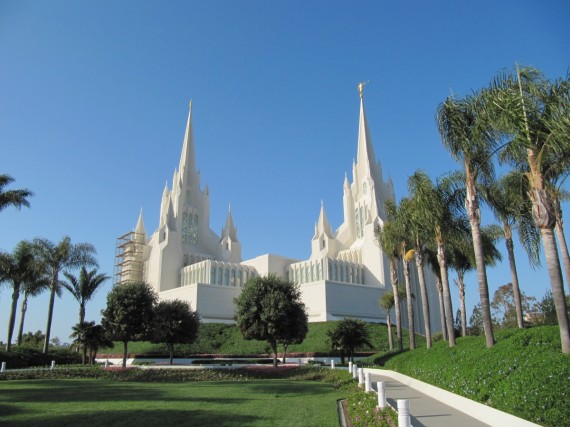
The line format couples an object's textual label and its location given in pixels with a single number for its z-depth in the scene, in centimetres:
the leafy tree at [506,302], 4616
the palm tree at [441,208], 1792
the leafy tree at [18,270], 3016
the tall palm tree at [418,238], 1981
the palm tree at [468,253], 2159
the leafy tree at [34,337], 5823
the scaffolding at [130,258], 6600
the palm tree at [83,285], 3181
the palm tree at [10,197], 2109
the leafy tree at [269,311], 2411
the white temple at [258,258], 5272
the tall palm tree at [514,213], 1591
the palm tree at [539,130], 1004
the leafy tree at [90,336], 2841
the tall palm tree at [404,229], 2148
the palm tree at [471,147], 1408
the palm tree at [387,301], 3806
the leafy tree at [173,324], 2842
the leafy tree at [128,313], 2598
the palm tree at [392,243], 2364
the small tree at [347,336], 2775
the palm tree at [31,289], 3300
